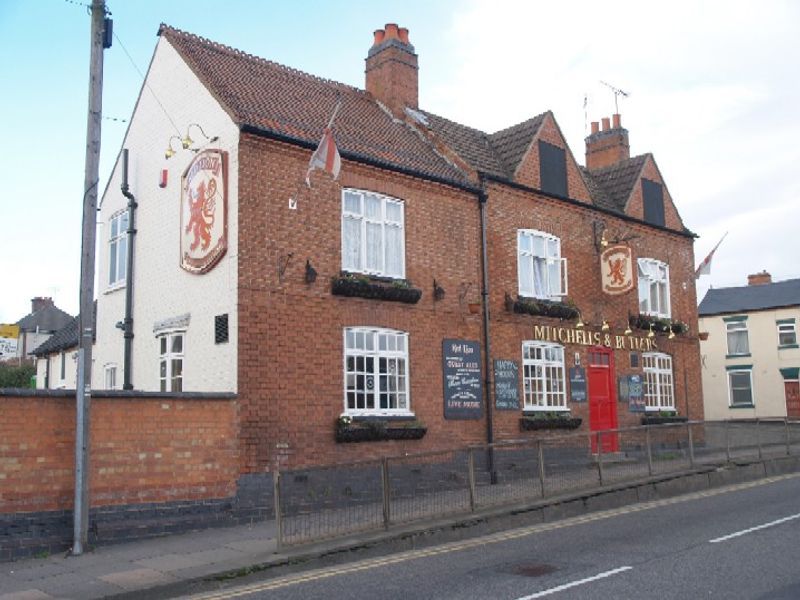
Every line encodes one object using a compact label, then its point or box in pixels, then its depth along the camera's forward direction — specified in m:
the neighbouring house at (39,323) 64.12
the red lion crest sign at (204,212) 15.18
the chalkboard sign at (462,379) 17.72
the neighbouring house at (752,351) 39.53
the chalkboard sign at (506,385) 18.78
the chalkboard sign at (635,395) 22.62
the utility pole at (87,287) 11.52
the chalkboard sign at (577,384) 20.73
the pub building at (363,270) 15.02
